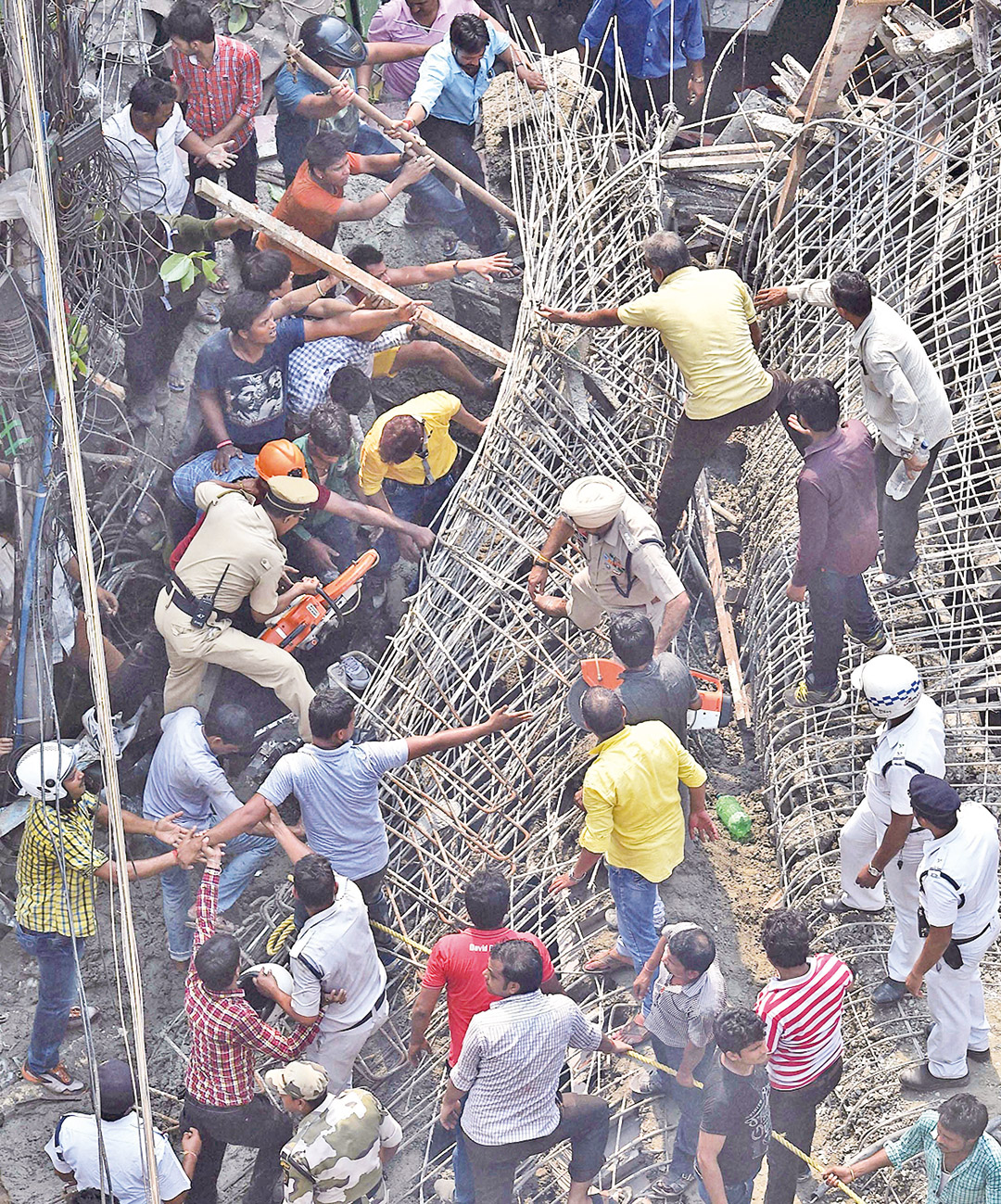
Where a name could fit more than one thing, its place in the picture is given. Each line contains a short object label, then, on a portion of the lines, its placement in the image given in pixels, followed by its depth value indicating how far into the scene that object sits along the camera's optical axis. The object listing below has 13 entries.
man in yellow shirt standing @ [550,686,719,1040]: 14.18
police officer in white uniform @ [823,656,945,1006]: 14.56
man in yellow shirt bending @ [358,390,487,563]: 16.83
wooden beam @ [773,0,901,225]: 19.31
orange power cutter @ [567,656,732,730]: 15.91
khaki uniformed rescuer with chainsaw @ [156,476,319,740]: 15.23
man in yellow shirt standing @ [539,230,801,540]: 16.80
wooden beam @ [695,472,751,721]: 18.72
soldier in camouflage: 12.72
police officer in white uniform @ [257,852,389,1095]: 13.43
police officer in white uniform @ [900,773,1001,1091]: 13.83
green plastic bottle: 17.97
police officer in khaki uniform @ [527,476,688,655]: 15.46
